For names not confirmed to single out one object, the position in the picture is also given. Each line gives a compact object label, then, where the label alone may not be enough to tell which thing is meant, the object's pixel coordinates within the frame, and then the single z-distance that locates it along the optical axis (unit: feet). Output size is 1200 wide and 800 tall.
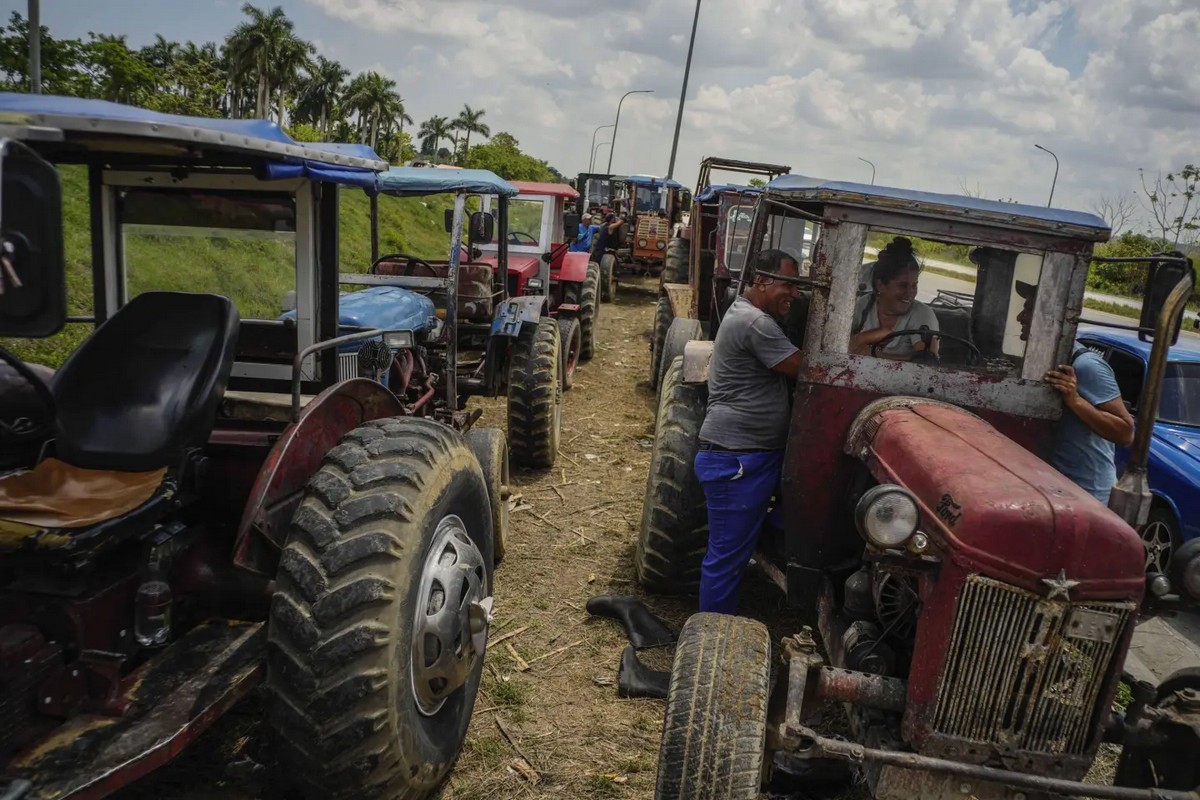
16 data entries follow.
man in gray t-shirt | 13.84
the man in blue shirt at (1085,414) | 12.28
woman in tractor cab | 12.78
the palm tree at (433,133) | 249.75
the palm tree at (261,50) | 159.63
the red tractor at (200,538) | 8.01
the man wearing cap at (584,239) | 58.44
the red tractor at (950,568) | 8.69
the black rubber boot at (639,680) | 14.05
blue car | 19.80
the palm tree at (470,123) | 244.42
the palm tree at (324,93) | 190.07
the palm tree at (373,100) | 191.01
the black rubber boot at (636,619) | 15.57
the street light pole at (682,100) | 83.20
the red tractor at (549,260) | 31.45
